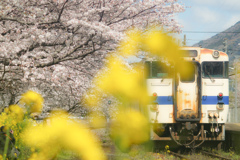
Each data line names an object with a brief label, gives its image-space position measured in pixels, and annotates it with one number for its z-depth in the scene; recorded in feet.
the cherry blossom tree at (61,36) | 154.68
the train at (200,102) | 162.02
